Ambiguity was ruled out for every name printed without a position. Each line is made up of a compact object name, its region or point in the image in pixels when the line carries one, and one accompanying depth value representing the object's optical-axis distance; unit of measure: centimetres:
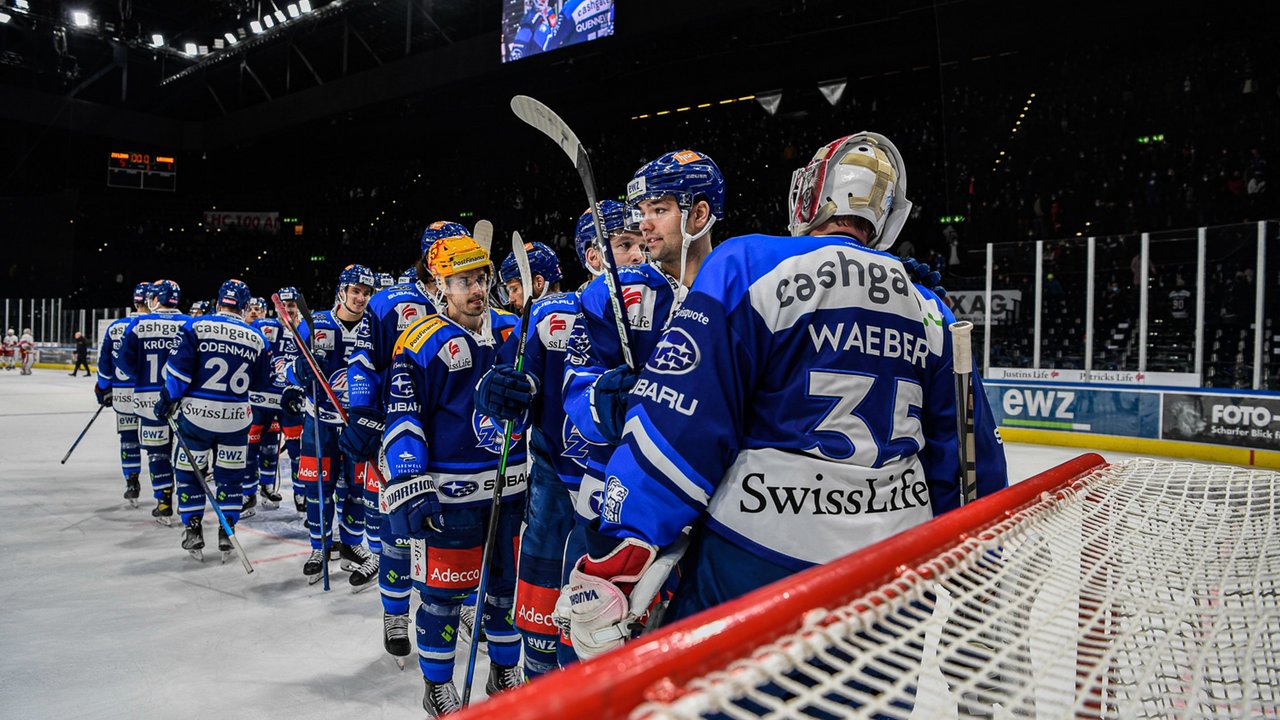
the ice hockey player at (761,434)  119
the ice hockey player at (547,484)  242
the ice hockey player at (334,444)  444
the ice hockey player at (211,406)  475
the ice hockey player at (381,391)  314
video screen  1096
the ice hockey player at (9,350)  2172
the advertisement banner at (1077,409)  880
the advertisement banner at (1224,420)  782
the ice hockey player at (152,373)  542
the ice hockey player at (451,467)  260
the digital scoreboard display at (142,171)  2127
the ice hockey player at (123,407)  614
